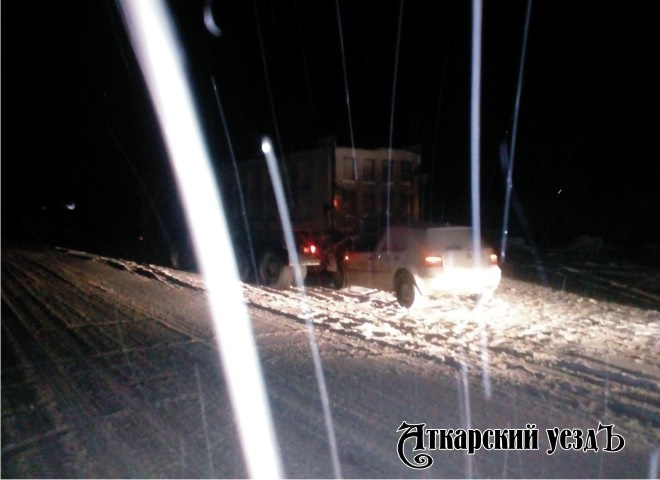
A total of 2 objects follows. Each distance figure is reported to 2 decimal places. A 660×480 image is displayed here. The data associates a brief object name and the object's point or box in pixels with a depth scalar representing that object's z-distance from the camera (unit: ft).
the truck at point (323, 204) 40.57
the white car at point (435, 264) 30.37
